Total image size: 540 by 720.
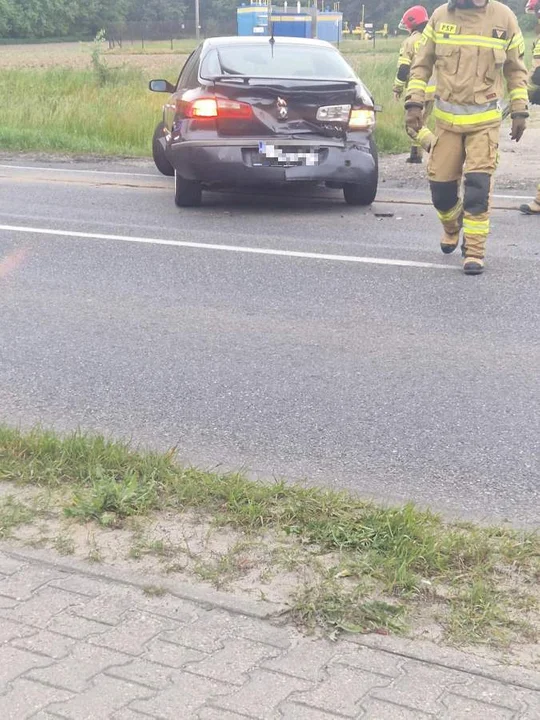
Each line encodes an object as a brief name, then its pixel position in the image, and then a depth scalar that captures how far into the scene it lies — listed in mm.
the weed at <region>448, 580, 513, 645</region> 2832
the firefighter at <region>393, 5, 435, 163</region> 12109
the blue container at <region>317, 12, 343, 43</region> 53656
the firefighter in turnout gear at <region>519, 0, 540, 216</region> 9609
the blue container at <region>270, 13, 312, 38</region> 36375
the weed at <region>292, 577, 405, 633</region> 2881
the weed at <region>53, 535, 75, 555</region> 3311
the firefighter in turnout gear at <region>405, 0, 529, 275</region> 6910
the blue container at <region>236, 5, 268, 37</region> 47188
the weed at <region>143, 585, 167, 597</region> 3041
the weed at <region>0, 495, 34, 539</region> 3453
